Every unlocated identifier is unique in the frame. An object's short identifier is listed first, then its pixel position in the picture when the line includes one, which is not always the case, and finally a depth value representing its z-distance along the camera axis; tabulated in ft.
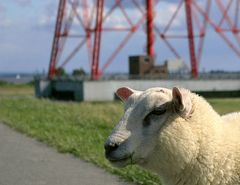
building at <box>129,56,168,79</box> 192.95
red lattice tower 190.29
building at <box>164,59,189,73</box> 205.82
